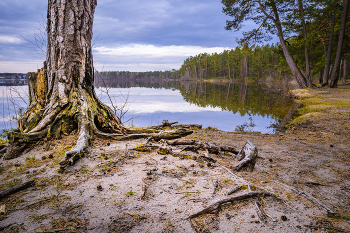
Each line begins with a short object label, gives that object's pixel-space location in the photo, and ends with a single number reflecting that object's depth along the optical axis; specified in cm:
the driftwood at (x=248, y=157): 411
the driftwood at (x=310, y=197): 268
